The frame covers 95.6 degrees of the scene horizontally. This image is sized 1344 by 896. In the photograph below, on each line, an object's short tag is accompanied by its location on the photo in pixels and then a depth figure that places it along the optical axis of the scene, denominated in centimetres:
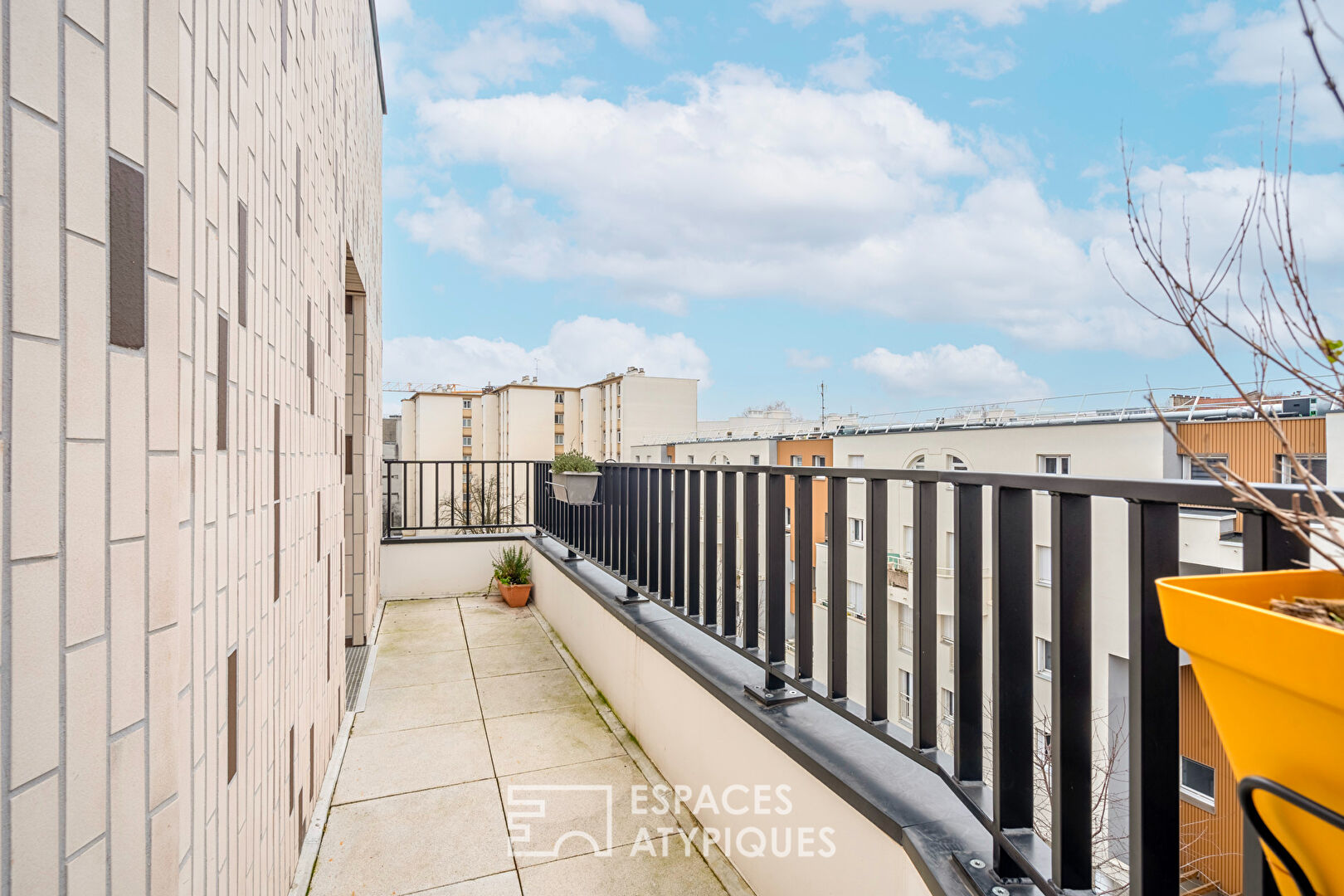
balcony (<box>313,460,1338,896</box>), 93
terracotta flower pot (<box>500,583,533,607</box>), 483
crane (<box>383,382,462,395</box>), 3874
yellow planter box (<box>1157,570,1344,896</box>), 42
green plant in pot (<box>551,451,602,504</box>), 353
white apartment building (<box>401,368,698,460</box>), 3769
